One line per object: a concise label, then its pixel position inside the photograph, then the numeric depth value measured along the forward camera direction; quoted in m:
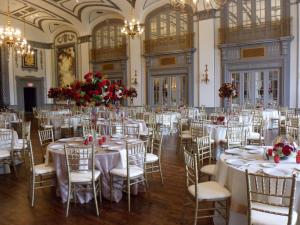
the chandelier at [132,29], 11.09
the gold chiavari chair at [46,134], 5.71
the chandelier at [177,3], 5.91
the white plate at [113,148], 4.60
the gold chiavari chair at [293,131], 5.74
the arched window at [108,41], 17.23
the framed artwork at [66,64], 19.84
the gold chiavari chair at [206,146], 4.12
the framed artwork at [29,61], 19.92
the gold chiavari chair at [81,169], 4.04
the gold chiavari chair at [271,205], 2.60
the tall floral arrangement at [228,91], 9.04
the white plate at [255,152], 4.01
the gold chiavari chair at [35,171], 4.38
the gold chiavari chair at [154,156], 5.00
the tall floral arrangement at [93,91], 4.70
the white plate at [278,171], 3.11
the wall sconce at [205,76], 13.72
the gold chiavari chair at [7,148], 5.90
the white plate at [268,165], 3.37
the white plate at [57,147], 4.64
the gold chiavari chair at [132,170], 4.24
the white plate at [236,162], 3.44
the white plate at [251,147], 4.30
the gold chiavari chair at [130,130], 7.46
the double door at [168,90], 14.91
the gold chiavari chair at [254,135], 7.21
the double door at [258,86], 12.35
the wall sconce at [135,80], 16.34
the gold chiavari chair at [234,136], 5.96
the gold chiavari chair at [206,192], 3.24
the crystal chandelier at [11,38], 10.79
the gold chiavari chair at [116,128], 7.70
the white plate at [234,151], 4.00
